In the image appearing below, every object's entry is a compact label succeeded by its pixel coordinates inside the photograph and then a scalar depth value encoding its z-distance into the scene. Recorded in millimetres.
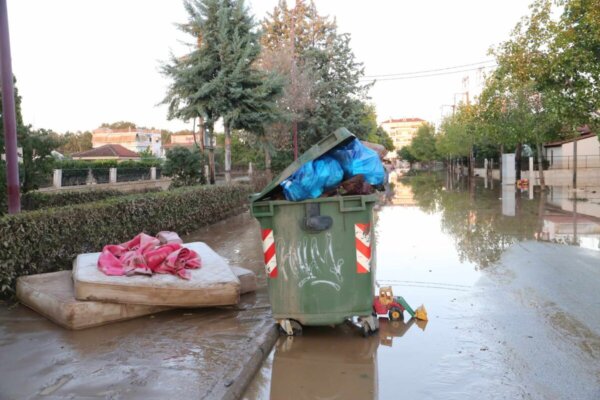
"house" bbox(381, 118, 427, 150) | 189438
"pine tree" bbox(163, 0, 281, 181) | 18562
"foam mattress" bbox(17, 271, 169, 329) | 5367
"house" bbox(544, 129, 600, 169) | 40531
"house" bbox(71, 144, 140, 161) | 64125
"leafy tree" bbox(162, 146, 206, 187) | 18766
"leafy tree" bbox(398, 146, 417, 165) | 116156
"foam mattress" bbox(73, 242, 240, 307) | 5438
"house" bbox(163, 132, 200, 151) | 146150
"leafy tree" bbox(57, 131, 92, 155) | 108000
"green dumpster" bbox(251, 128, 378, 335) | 5242
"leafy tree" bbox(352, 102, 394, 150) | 38406
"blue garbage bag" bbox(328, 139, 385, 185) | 5320
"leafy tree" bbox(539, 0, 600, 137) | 16906
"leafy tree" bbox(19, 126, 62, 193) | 9766
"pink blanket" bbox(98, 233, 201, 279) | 5828
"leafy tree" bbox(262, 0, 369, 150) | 35281
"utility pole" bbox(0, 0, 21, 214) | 7484
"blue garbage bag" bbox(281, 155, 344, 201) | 5227
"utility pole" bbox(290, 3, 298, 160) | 30375
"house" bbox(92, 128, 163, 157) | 117438
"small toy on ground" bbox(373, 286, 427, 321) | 5973
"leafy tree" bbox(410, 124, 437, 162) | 93062
